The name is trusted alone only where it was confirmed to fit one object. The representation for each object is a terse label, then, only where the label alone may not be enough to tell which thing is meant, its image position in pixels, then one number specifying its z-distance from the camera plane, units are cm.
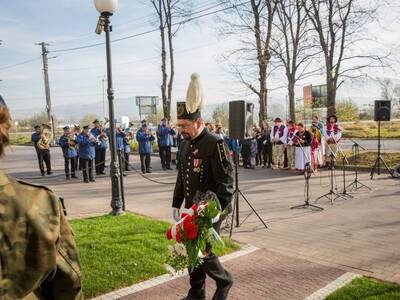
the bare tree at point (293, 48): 2102
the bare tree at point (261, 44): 2134
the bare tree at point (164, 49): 2702
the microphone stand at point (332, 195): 1019
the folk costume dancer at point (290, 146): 1673
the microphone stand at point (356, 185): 1177
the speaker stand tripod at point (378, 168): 1378
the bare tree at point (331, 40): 1938
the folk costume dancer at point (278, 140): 1736
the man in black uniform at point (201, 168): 418
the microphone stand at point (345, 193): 1076
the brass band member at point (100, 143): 1692
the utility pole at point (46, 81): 3835
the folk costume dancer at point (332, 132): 1645
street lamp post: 869
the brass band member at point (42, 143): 1684
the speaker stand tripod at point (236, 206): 765
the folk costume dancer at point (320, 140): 1644
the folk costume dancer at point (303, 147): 1562
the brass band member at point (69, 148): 1617
